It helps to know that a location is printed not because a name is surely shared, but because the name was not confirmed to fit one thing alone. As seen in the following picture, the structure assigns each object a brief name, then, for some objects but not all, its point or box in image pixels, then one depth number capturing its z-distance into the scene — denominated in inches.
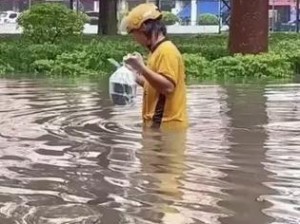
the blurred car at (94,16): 2287.9
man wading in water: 304.7
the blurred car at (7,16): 2256.3
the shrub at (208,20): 2317.9
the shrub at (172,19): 2076.5
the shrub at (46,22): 1028.5
